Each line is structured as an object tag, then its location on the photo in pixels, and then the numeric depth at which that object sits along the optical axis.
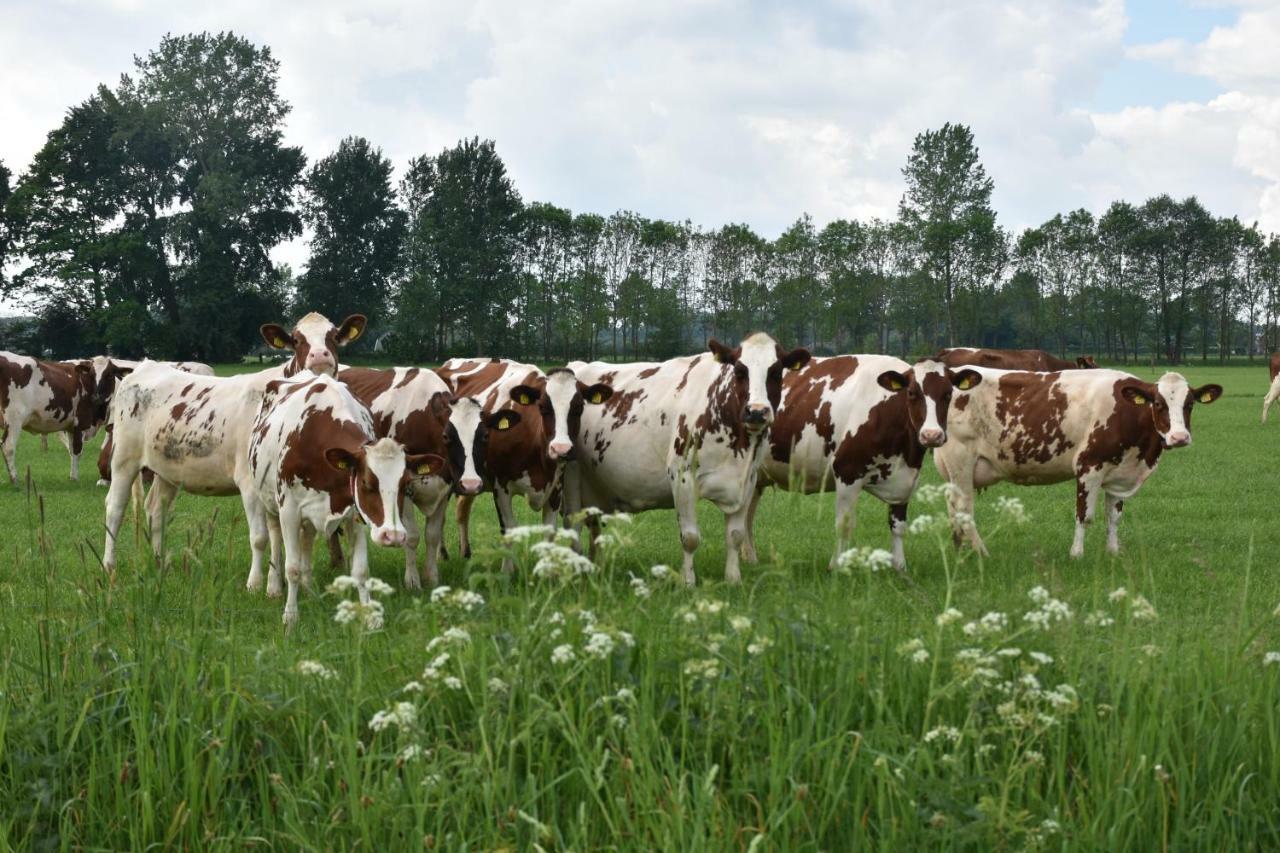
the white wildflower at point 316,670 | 4.74
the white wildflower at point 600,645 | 4.16
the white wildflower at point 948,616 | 4.23
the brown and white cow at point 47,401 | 20.41
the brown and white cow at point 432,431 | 10.02
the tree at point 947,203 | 95.62
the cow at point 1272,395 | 30.17
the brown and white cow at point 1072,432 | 12.46
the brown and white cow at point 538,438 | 10.59
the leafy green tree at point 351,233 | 76.06
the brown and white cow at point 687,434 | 10.31
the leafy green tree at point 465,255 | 77.25
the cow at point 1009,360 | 17.20
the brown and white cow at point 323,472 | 7.95
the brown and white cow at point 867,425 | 11.35
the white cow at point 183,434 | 10.45
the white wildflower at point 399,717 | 4.11
